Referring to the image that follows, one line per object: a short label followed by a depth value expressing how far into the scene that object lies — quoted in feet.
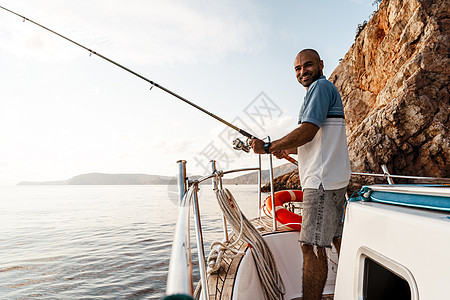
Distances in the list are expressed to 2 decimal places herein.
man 6.74
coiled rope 7.98
